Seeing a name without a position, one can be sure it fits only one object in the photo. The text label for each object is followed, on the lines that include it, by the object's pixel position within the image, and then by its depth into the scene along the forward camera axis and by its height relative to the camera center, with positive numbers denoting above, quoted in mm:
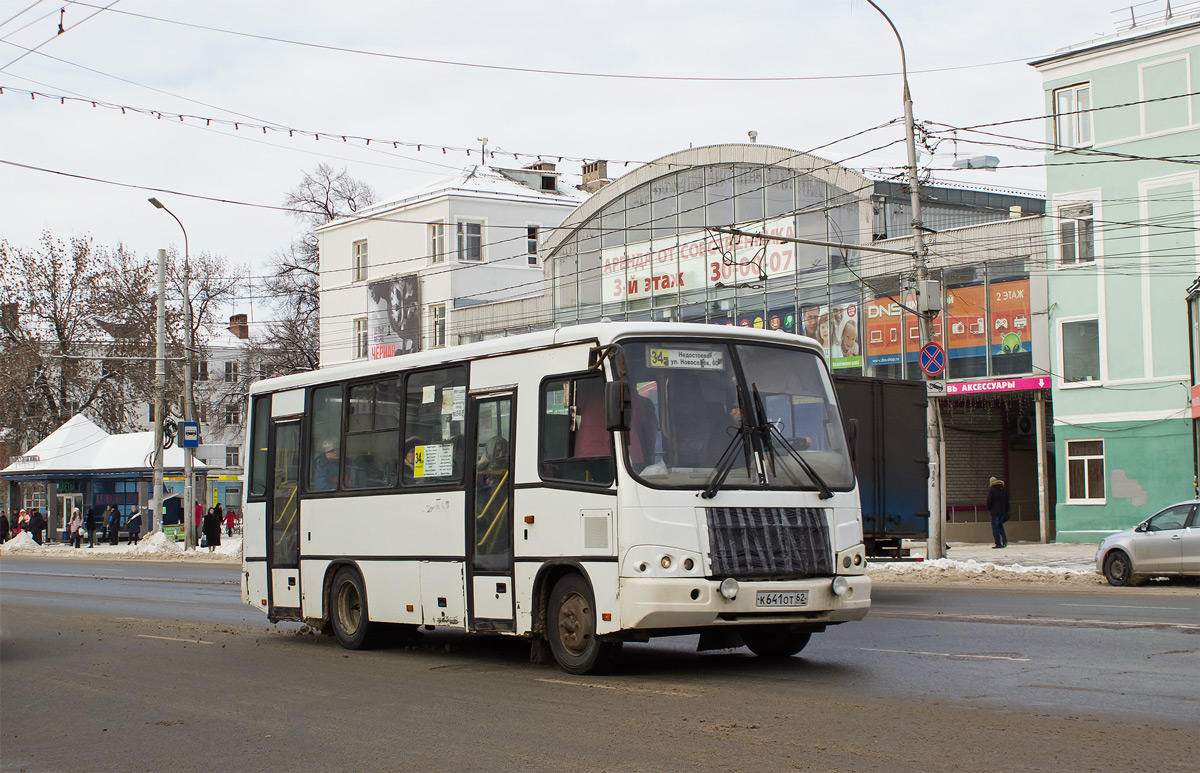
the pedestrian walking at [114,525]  56344 -2158
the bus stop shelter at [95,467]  56562 +357
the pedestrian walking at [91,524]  53531 -1983
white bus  10062 -211
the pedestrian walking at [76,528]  54062 -2156
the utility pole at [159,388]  46719 +3146
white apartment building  57594 +9559
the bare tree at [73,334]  63594 +6897
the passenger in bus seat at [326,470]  14182 +23
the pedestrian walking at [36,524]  57906 -2130
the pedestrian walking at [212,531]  46125 -2001
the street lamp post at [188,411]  44531 +2194
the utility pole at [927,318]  26062 +2953
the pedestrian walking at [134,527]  53344 -2121
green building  33531 +5058
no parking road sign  25562 +2028
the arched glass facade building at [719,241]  39125 +7353
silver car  20672 -1398
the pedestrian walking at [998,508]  33906 -1155
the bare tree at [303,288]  65250 +9440
